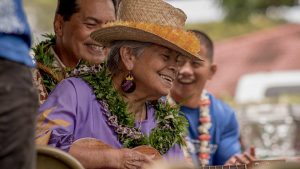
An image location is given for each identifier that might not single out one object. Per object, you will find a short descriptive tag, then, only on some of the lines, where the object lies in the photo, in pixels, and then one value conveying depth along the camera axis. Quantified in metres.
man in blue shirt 10.45
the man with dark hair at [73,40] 8.09
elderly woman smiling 6.84
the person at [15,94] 5.01
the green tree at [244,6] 25.68
